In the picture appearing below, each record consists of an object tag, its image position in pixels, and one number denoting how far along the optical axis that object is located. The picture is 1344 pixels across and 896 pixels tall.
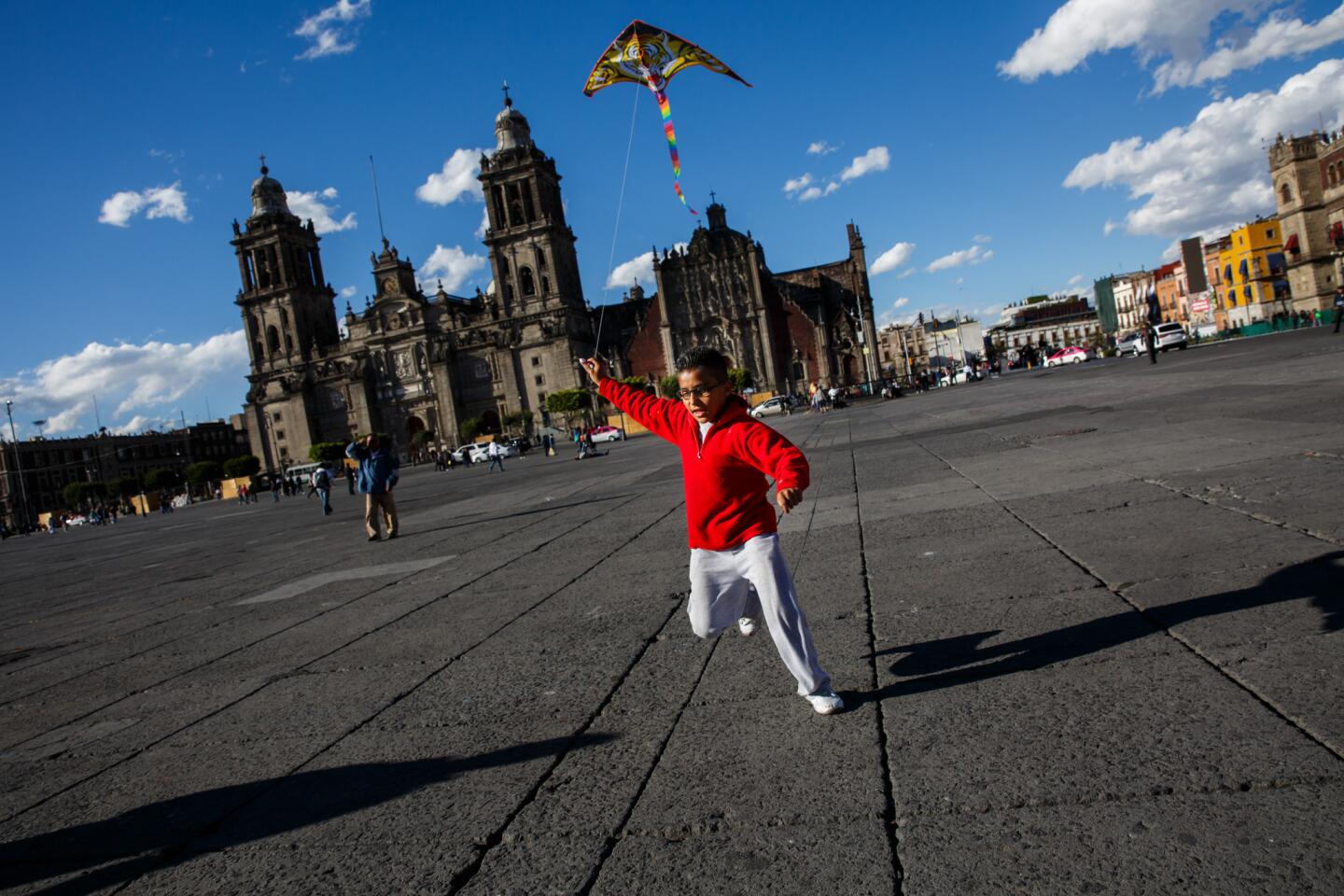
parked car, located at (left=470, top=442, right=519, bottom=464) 52.39
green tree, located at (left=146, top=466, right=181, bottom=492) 88.00
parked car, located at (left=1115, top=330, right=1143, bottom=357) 46.89
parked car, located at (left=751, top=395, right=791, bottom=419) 54.33
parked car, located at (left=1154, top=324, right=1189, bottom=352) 44.56
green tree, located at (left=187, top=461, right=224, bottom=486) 79.19
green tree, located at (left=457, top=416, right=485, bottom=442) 76.06
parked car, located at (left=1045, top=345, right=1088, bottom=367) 63.53
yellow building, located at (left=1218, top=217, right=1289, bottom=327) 70.75
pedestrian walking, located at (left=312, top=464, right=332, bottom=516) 21.04
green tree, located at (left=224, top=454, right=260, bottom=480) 81.38
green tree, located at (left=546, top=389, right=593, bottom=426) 69.31
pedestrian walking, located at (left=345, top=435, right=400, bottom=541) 11.70
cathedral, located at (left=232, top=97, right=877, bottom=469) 77.31
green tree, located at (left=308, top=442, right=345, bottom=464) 76.34
